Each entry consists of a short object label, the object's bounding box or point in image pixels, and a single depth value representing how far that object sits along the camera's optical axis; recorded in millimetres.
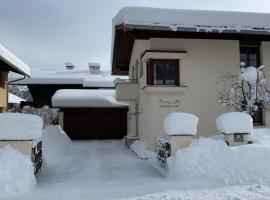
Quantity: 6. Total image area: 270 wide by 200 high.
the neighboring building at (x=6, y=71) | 13984
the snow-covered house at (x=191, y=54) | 11656
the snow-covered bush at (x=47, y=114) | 22322
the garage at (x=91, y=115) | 20984
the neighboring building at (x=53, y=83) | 29078
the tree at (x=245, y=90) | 11281
